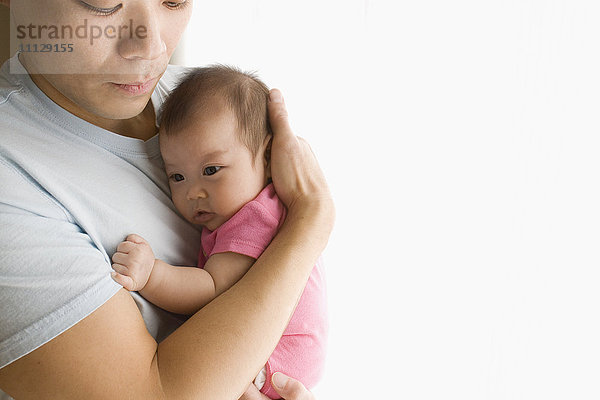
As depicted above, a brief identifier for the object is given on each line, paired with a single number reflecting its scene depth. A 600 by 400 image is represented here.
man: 0.86
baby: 1.16
